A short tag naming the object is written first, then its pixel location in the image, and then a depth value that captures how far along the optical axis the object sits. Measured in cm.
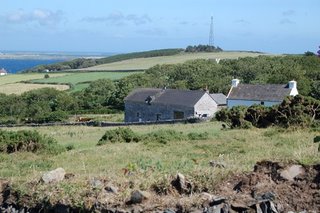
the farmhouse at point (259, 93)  5677
